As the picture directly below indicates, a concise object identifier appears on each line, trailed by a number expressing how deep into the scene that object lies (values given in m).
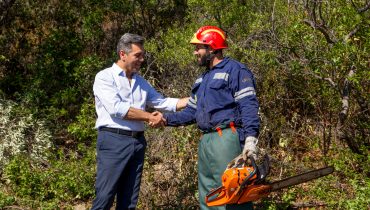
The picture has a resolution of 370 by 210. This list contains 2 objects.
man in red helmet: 5.07
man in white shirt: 5.55
